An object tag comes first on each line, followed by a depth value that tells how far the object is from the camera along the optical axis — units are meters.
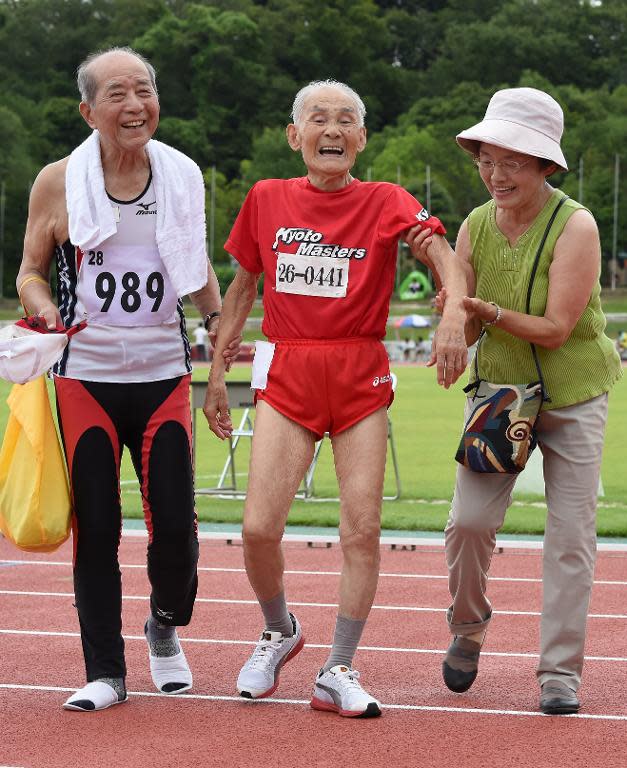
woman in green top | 11.17
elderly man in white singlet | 11.54
